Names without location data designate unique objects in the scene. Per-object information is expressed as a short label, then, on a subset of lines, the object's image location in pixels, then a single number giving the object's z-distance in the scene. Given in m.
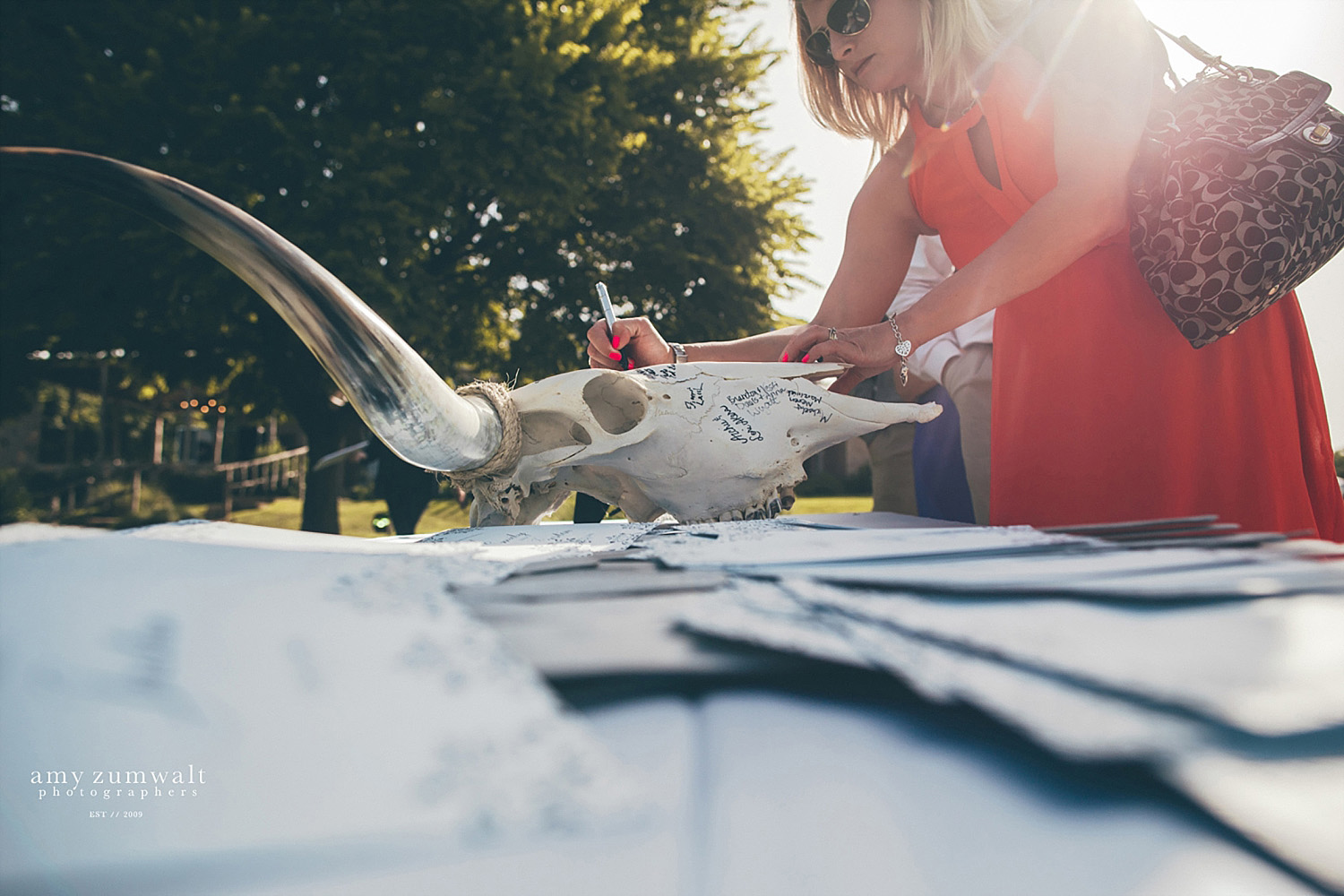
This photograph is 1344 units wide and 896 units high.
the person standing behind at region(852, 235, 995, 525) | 1.98
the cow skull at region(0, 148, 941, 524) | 0.98
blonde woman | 1.07
